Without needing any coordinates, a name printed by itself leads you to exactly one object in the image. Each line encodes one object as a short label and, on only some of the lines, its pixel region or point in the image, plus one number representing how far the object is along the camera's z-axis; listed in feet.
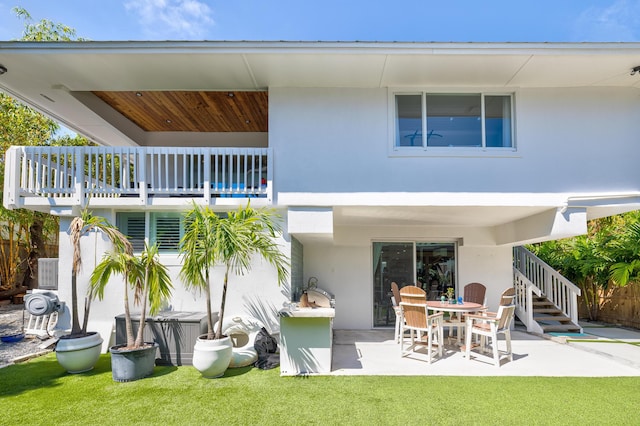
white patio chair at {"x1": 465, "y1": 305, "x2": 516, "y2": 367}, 20.66
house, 21.43
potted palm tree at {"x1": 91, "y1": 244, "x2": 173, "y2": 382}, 17.49
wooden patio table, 22.26
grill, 25.27
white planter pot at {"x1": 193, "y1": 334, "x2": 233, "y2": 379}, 17.48
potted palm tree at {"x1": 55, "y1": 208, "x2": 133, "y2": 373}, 17.94
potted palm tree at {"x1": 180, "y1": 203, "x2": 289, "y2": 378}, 17.49
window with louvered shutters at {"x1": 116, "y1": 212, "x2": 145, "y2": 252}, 23.59
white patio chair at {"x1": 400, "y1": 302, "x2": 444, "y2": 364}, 21.33
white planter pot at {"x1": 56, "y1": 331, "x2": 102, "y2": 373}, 17.88
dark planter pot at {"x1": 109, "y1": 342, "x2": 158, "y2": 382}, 17.44
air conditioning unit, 24.90
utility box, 20.27
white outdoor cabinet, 18.97
